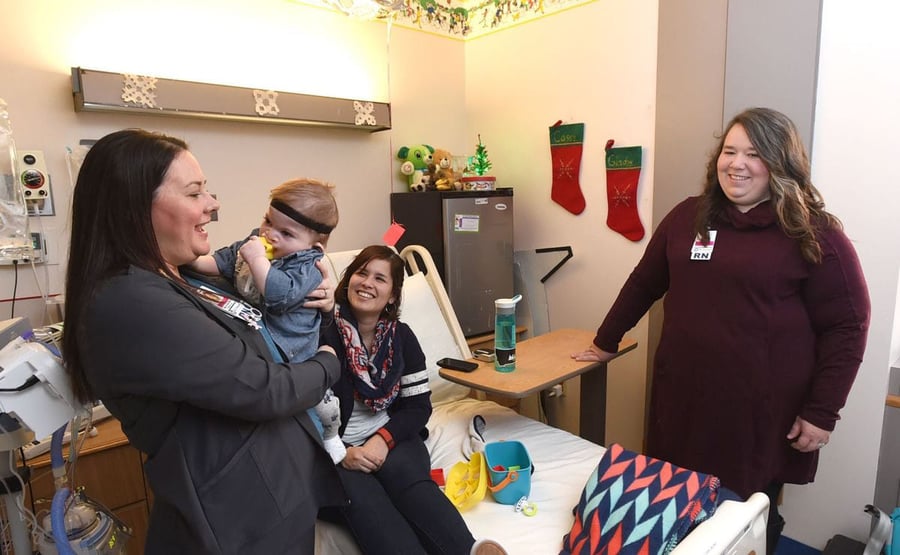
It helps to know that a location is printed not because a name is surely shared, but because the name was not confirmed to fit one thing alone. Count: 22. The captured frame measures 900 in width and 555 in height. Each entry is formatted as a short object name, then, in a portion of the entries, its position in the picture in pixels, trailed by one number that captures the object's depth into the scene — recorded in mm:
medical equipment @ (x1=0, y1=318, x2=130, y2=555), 1075
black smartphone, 2025
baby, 1143
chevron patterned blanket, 1284
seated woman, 1463
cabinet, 1774
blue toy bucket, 1611
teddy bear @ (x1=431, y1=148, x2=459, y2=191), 3152
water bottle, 1974
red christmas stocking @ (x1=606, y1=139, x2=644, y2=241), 2752
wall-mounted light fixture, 2174
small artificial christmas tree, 3174
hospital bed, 1124
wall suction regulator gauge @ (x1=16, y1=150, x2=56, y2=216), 2137
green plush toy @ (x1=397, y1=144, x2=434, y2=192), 3248
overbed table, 1851
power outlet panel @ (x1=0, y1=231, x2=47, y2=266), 2119
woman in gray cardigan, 910
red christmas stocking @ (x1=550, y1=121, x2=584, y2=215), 2988
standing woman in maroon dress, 1561
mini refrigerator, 2953
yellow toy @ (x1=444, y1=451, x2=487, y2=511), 1625
